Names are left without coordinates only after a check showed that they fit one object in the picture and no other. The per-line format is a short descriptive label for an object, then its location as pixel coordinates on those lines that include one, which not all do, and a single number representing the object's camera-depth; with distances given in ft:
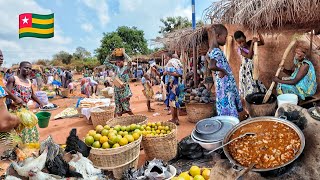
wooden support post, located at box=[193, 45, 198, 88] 27.63
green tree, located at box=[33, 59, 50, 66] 139.33
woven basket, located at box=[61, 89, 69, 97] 51.75
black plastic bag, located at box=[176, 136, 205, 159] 13.87
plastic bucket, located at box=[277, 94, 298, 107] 11.42
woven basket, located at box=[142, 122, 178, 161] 13.14
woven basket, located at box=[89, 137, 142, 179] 11.09
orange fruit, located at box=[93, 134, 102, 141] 11.78
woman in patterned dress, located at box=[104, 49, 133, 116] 21.18
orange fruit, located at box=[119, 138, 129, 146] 11.55
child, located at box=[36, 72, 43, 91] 62.34
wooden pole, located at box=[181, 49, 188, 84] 29.14
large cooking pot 5.64
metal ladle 5.93
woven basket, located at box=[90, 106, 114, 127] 21.12
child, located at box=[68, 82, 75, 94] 52.77
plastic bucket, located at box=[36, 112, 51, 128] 18.13
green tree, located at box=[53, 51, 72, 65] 172.76
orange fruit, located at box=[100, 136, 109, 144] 11.64
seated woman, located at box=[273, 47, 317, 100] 12.51
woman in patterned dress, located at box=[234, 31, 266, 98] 14.94
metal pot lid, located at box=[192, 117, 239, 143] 6.72
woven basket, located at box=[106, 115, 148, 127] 15.92
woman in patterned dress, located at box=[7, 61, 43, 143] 14.11
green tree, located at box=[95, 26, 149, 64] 112.78
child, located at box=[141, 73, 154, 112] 29.94
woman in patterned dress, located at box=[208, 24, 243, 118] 12.02
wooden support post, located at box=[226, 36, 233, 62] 21.57
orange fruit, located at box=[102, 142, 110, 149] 11.34
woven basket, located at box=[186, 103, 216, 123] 21.59
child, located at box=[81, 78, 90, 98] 45.44
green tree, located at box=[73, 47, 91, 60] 177.58
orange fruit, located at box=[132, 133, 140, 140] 12.34
